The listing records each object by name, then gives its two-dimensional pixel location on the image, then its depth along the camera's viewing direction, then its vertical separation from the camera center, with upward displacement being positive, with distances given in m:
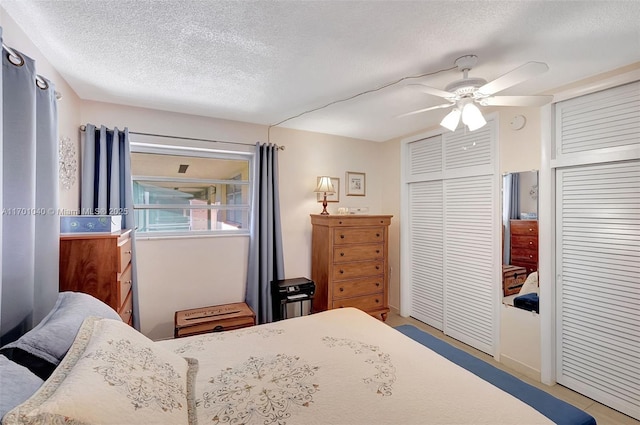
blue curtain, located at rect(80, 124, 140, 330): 2.51 +0.33
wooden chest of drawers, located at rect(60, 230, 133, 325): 1.77 -0.35
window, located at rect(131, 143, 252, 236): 3.00 +0.26
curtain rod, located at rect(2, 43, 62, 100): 1.27 +0.73
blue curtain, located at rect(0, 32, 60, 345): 1.27 +0.02
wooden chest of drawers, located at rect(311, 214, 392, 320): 3.24 -0.60
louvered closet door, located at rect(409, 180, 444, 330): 3.44 -0.50
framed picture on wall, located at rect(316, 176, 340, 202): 3.83 +0.29
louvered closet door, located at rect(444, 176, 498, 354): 2.86 -0.51
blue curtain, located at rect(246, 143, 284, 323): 3.21 -0.31
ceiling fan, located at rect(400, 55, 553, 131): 1.75 +0.77
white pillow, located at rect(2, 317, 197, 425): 0.70 -0.52
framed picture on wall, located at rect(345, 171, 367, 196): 3.97 +0.42
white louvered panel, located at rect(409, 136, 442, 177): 3.41 +0.73
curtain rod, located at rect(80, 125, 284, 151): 2.55 +0.80
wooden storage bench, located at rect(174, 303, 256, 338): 2.59 -1.04
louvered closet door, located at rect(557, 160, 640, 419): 1.99 -0.54
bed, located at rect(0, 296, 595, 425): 0.80 -0.78
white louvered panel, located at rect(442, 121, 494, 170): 2.86 +0.71
